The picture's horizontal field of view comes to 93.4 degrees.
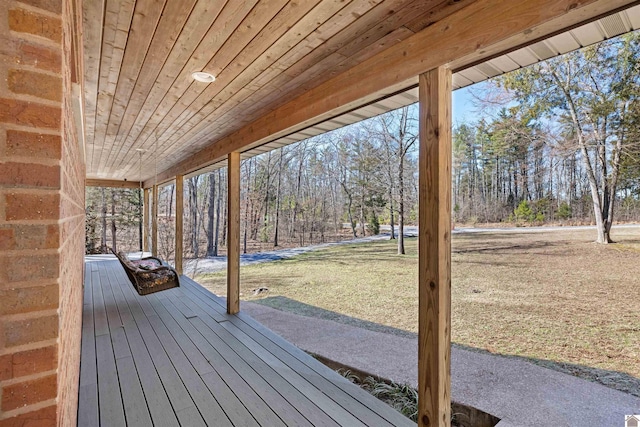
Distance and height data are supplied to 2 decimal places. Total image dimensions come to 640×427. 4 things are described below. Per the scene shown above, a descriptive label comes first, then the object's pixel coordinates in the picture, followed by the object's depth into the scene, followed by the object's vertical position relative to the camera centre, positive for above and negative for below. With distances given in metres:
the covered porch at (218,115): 0.67 +0.43
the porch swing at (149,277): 4.09 -0.82
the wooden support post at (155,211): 8.06 +0.21
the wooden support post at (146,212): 10.00 +0.23
